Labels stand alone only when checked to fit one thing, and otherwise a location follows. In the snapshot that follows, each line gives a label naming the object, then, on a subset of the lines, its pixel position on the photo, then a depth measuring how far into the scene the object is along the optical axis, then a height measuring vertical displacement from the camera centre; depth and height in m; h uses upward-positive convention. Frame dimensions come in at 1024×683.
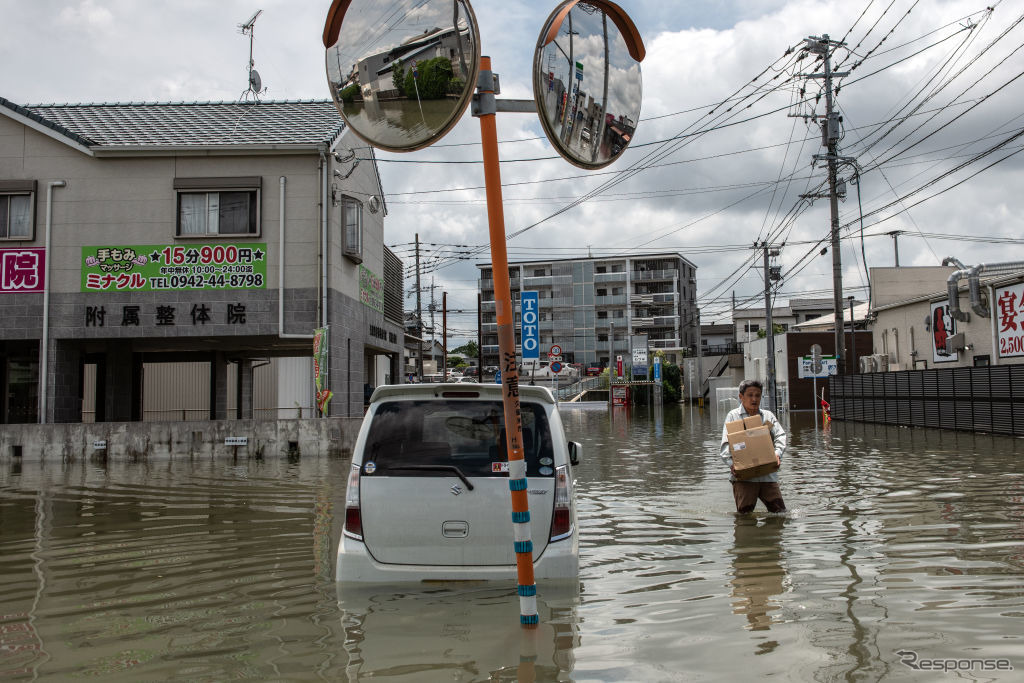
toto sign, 28.08 +2.53
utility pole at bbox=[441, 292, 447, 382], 47.16 +4.37
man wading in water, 8.78 -0.94
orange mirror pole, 4.19 +0.20
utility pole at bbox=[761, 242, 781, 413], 38.19 +3.09
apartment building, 85.81 +9.45
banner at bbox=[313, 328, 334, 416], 20.84 +0.79
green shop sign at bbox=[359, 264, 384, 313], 25.81 +3.58
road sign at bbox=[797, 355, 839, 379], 35.38 +1.13
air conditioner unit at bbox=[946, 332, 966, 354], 28.06 +1.54
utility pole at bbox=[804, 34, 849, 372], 29.88 +7.94
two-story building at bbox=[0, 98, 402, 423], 21.55 +4.25
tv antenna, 27.41 +10.58
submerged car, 5.23 -0.75
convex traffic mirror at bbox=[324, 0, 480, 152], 4.05 +1.66
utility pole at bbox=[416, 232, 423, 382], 55.38 +5.92
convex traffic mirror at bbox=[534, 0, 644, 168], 4.05 +1.62
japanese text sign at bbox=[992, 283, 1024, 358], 24.27 +2.05
